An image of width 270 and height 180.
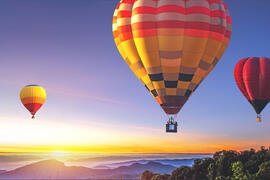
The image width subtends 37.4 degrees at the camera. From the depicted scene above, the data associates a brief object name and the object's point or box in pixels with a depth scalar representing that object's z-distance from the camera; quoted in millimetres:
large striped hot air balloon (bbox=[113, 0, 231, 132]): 30938
